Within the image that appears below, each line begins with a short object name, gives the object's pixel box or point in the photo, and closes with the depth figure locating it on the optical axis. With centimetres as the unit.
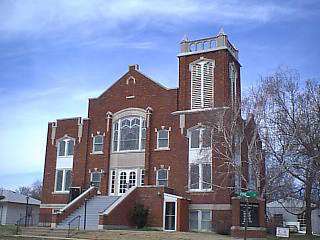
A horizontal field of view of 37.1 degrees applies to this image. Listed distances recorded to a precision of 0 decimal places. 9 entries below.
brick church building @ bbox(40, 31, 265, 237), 3531
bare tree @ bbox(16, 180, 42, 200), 12173
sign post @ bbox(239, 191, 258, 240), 2525
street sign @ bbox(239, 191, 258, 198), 2524
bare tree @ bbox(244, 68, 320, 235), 3378
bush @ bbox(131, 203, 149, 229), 3541
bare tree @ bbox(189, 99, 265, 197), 3409
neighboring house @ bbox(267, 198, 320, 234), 5451
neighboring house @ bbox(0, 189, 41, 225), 4975
